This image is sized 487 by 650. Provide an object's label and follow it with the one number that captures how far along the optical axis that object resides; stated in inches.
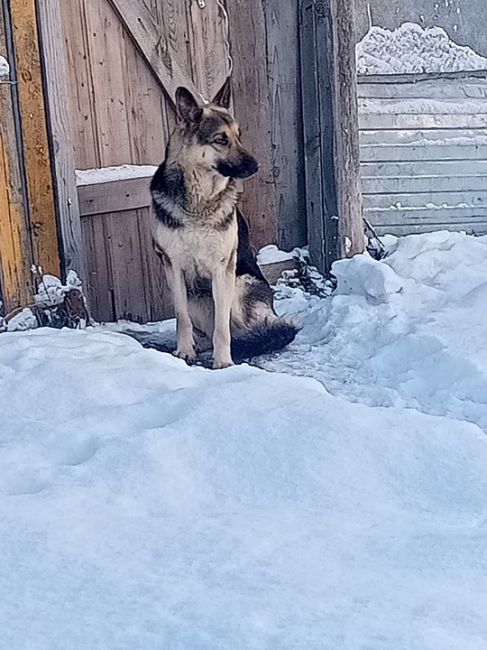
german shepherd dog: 176.4
